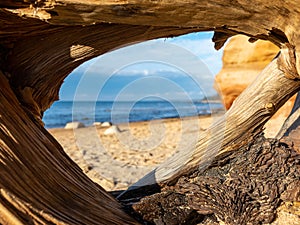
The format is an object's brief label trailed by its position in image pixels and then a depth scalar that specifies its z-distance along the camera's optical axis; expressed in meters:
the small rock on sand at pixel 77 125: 12.35
